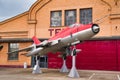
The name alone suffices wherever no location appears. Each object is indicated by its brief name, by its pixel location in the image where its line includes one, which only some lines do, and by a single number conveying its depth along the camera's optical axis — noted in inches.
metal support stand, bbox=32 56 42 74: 444.0
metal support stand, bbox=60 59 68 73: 467.9
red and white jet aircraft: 363.5
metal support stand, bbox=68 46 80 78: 381.4
